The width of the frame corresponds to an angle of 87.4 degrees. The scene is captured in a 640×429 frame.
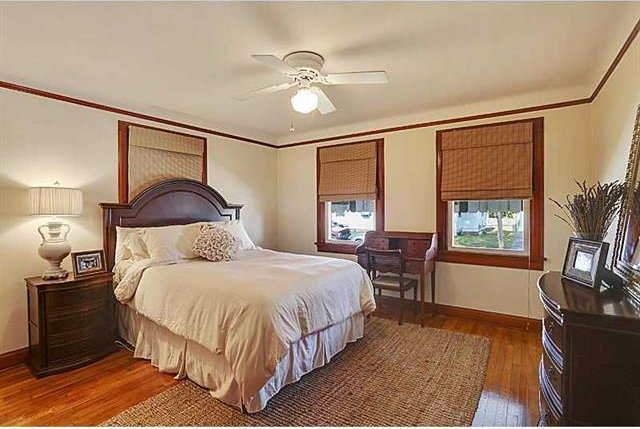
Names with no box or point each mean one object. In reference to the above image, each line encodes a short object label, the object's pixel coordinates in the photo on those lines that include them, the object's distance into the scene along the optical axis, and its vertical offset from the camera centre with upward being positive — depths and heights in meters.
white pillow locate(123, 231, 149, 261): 3.23 -0.33
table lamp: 2.74 +0.00
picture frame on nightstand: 2.94 -0.45
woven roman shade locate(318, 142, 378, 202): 4.52 +0.58
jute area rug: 2.05 -1.25
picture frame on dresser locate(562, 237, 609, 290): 1.74 -0.26
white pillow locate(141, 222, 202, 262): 3.20 -0.28
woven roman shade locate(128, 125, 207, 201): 3.65 +0.66
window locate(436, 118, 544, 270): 3.48 +0.22
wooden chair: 3.67 -0.67
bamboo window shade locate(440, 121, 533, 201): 3.50 +0.57
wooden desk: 3.71 -0.42
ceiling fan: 2.32 +0.99
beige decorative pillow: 3.30 -0.32
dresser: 1.39 -0.63
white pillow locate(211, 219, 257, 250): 3.94 -0.22
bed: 2.08 -0.73
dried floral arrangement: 1.95 +0.03
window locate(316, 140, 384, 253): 4.50 +0.28
